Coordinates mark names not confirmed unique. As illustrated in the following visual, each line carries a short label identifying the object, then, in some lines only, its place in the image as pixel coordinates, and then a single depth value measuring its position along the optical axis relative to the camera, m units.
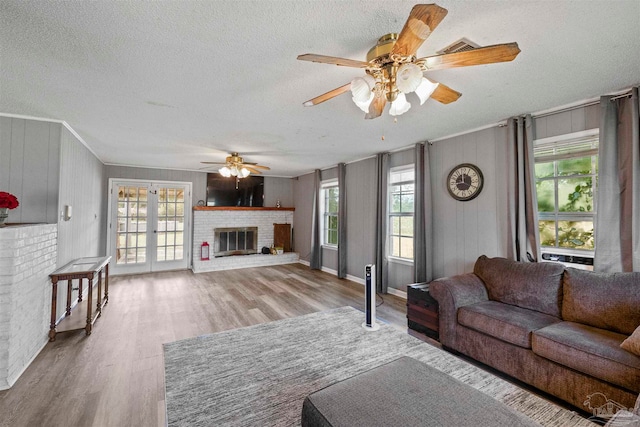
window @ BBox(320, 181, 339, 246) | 6.29
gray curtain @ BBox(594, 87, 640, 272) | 2.19
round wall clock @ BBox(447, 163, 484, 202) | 3.34
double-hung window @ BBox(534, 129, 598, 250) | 2.60
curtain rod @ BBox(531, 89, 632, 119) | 2.27
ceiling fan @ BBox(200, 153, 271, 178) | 4.55
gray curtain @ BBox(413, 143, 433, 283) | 3.79
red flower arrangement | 2.21
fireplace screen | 6.62
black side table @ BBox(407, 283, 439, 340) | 2.75
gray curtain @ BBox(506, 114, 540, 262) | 2.77
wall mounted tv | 6.68
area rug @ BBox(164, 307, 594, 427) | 1.66
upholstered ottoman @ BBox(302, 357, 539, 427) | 1.15
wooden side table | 2.74
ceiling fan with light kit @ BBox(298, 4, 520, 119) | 1.20
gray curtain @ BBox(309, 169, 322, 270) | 6.37
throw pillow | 1.58
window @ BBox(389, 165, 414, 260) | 4.38
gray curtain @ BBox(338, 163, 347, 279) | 5.54
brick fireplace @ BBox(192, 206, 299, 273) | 6.31
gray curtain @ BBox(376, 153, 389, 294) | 4.52
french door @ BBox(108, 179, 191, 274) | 5.75
